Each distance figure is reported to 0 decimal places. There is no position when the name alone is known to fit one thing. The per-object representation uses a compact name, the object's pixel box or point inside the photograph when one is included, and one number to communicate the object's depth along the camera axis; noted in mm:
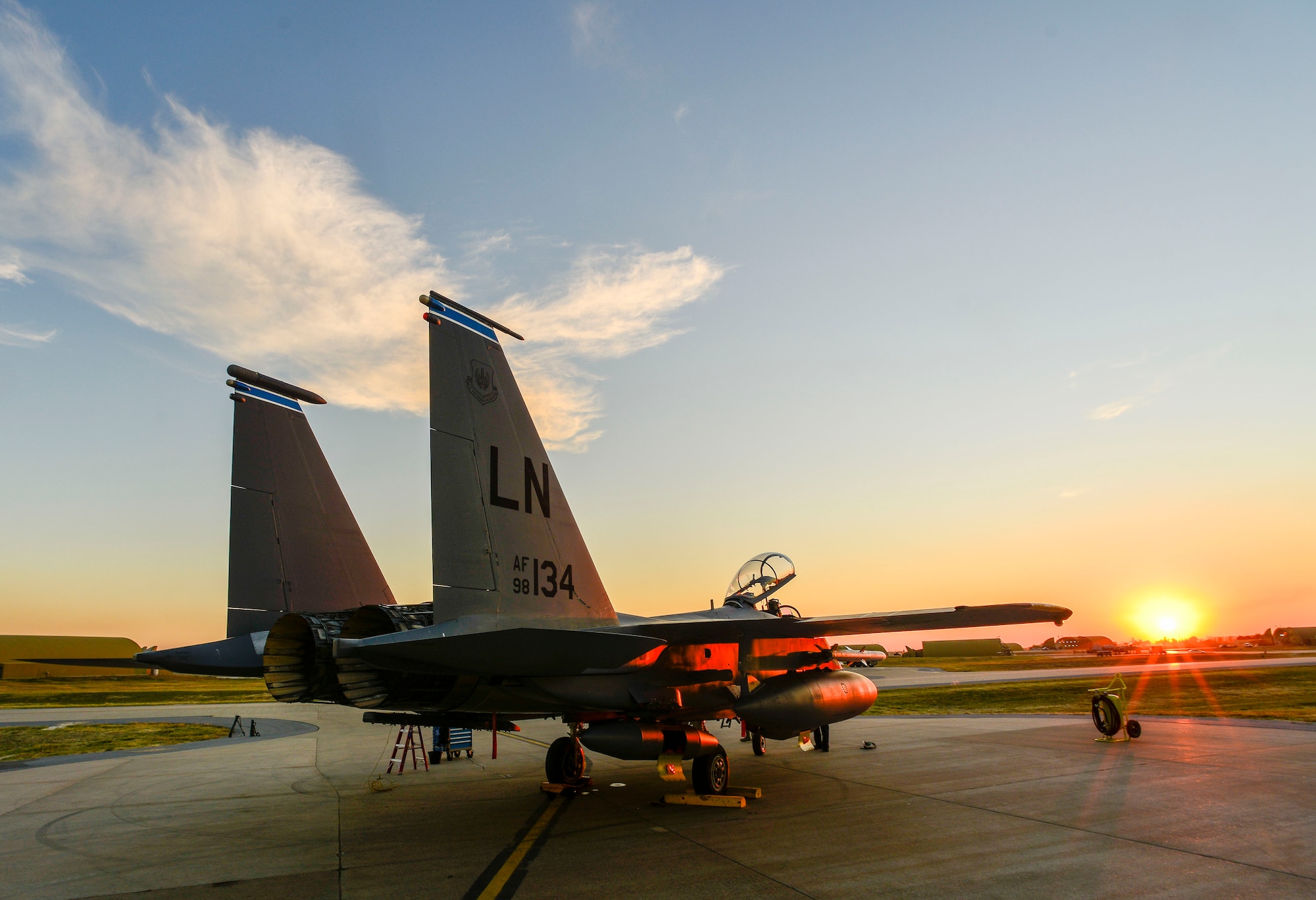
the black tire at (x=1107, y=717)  13742
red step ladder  12630
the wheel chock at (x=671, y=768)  9234
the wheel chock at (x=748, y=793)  9742
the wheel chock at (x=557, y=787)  10289
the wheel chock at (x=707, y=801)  9258
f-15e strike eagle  7102
